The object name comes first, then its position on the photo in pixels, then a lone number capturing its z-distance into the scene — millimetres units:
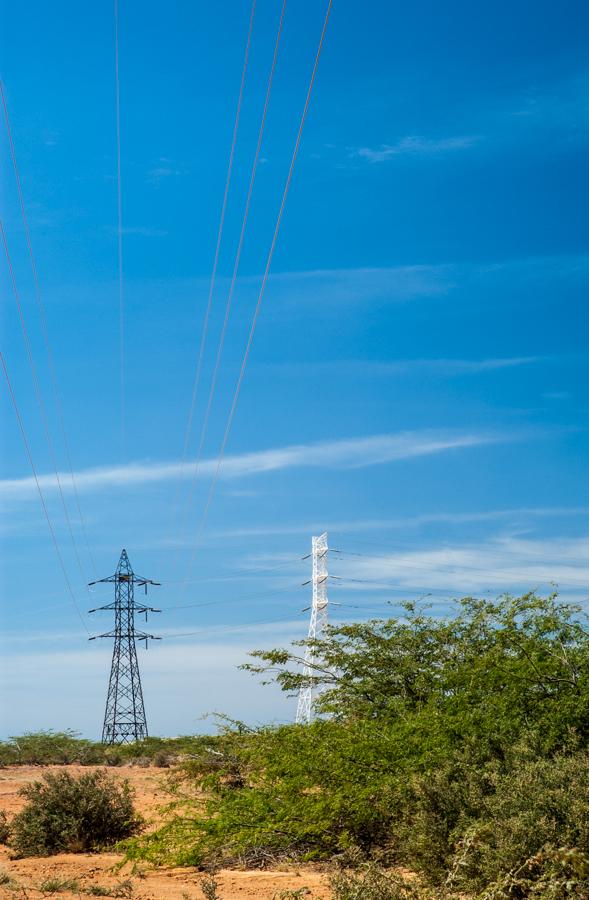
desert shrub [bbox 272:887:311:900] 13312
